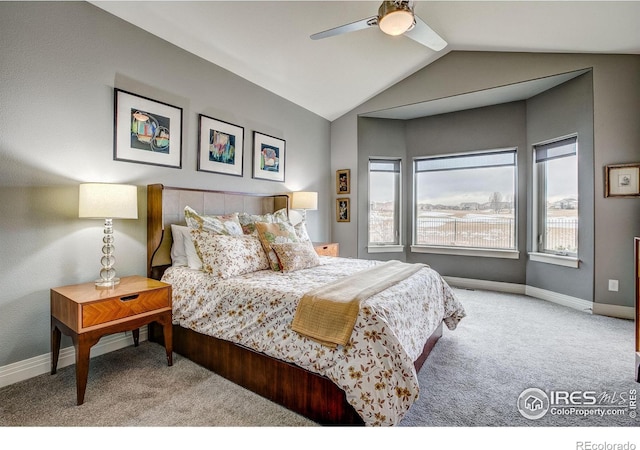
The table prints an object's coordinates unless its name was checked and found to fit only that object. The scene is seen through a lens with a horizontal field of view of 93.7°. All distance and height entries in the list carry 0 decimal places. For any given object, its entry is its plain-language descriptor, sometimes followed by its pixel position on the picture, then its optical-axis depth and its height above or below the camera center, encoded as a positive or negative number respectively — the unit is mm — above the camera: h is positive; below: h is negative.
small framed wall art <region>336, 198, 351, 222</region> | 5000 +276
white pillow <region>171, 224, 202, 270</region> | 2559 -211
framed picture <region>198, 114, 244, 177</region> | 3180 +889
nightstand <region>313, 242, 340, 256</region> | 3945 -308
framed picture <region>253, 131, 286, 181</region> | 3789 +916
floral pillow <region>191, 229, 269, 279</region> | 2316 -226
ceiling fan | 2045 +1503
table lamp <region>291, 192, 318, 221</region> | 4094 +359
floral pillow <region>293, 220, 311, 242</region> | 3154 -63
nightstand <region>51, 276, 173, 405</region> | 1797 -574
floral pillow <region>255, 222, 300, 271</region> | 2600 -93
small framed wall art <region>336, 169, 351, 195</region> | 4973 +753
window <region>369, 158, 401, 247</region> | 5180 +433
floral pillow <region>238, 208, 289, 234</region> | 2979 +74
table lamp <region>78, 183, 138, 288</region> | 2061 +130
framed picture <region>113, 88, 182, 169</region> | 2539 +860
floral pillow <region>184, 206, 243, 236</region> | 2642 +19
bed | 1462 -659
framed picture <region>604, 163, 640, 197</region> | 3209 +518
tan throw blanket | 1544 -452
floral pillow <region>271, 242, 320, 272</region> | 2561 -264
